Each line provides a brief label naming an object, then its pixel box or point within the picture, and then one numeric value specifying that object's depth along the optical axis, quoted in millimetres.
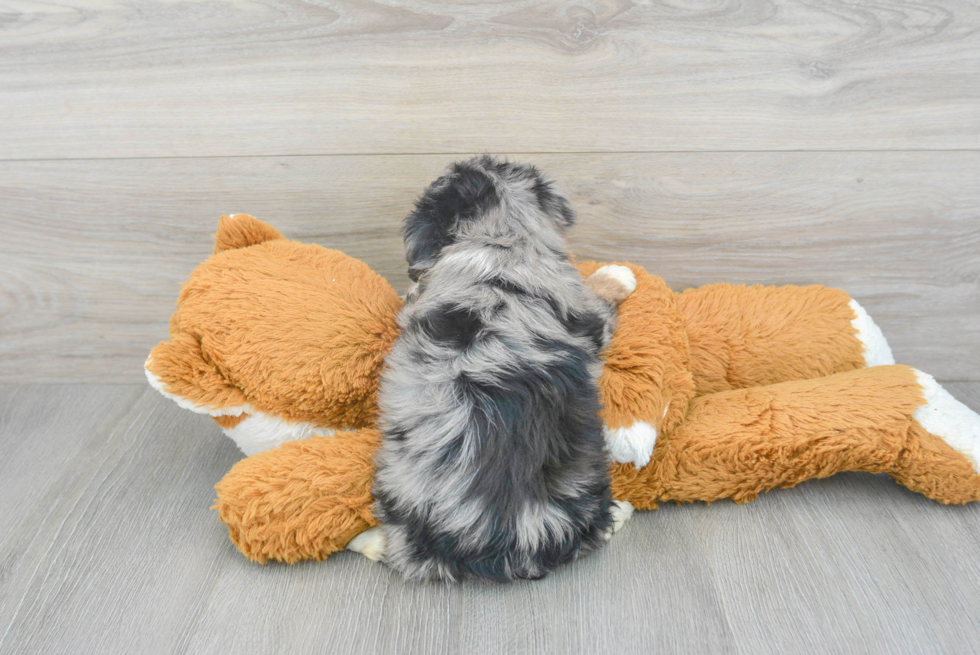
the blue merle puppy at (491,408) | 791
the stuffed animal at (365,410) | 873
